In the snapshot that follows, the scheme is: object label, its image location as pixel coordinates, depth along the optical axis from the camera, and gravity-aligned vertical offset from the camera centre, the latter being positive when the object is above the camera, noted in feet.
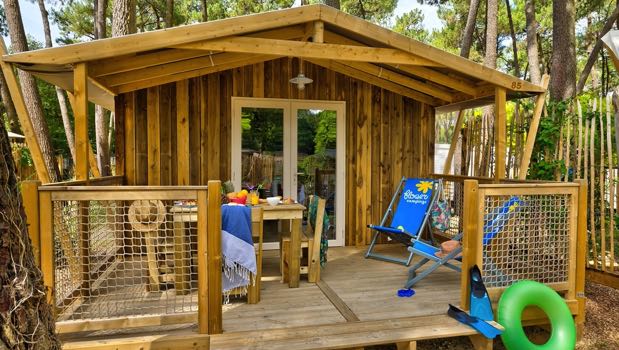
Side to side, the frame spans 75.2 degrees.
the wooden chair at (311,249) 13.29 -2.89
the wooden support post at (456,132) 18.58 +1.41
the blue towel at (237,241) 10.93 -2.12
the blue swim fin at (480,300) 9.94 -3.45
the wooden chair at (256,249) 11.51 -2.67
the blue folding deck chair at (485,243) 11.55 -2.73
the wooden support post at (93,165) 15.97 -0.05
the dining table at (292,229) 12.51 -2.11
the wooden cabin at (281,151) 9.04 +0.52
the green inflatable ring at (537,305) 9.71 -3.86
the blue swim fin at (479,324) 9.55 -3.94
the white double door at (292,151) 17.57 +0.54
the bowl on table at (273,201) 12.96 -1.23
